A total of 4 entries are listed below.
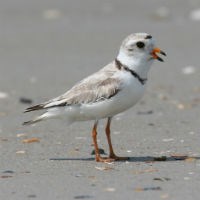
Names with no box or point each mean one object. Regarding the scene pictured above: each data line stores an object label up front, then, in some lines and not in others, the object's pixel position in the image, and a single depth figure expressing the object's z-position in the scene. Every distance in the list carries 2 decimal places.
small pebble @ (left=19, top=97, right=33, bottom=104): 10.16
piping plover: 6.72
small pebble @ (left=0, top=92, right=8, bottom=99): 10.44
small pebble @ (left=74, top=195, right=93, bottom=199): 5.58
